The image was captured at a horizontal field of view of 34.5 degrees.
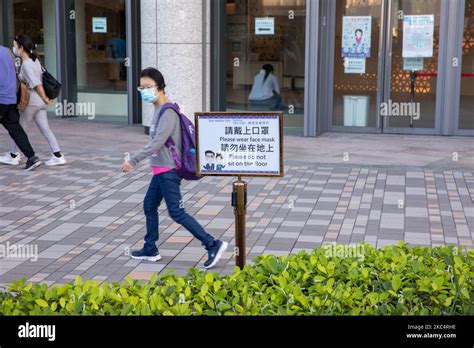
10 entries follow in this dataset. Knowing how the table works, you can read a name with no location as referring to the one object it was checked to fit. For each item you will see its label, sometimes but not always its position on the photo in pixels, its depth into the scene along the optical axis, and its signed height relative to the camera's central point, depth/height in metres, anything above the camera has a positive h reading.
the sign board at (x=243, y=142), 5.46 -0.66
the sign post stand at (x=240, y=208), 5.36 -1.11
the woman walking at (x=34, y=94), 10.35 -0.61
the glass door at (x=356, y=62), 14.21 -0.23
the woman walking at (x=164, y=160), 6.38 -0.92
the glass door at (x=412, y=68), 13.89 -0.33
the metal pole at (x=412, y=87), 14.17 -0.68
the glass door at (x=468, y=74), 13.69 -0.44
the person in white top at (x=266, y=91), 14.59 -0.78
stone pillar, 13.39 +0.08
